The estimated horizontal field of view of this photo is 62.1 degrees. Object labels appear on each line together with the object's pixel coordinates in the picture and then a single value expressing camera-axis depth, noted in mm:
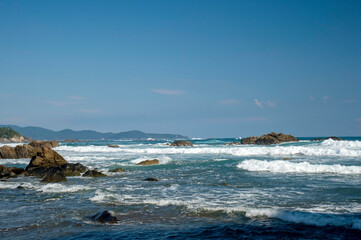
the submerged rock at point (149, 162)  27667
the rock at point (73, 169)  21406
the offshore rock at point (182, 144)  70312
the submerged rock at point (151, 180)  17794
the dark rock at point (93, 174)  20344
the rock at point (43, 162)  21812
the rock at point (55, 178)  18000
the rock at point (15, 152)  37906
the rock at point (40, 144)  51688
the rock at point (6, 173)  20672
